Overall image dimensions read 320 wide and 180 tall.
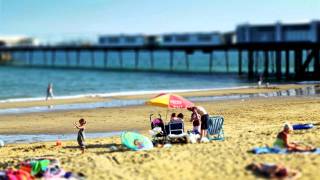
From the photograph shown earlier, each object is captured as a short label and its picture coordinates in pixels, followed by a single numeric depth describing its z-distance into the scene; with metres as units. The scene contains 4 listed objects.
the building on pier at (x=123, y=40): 130.85
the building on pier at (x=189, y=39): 118.94
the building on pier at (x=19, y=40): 183.50
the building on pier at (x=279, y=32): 100.88
